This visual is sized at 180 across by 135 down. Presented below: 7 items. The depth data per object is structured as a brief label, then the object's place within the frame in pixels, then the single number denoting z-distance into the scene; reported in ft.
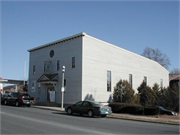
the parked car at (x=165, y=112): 75.05
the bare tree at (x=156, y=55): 202.59
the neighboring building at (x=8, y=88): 346.42
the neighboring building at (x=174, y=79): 175.78
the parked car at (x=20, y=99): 80.50
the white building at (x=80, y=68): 82.12
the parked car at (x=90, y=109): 53.67
